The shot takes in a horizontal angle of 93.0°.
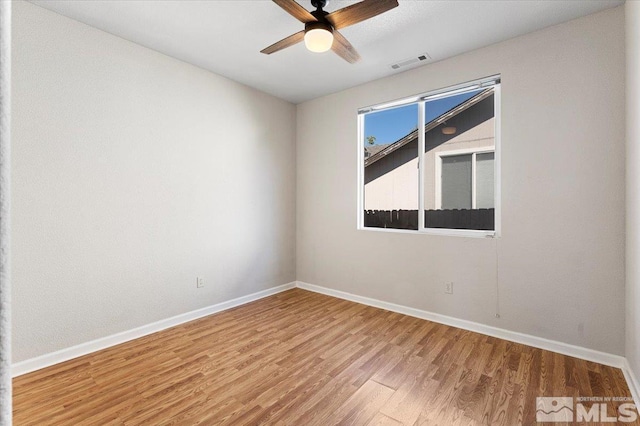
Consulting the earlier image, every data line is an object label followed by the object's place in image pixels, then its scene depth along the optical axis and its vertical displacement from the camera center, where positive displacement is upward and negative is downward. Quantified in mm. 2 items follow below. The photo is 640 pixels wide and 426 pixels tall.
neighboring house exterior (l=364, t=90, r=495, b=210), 3189 +572
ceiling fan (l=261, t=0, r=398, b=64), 2096 +1437
